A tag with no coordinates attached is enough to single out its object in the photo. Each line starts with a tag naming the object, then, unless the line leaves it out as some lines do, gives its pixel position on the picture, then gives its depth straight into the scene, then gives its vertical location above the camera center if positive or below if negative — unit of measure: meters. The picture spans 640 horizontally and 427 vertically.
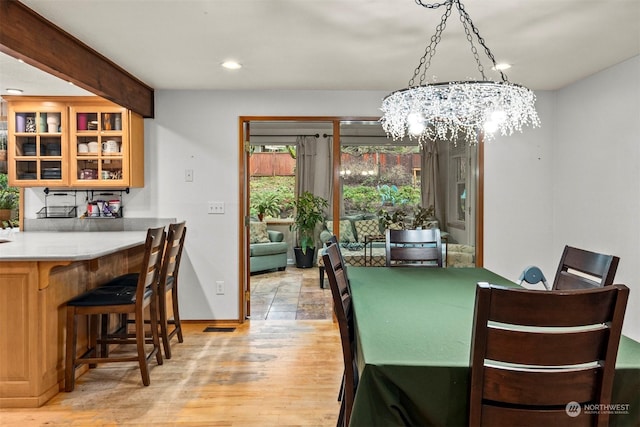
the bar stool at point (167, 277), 3.07 -0.53
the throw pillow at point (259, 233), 6.53 -0.41
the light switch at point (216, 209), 4.01 -0.02
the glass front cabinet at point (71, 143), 3.76 +0.57
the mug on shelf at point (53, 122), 3.79 +0.76
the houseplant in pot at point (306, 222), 6.67 -0.25
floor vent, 3.81 -1.11
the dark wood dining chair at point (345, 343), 1.63 -0.55
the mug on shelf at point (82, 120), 3.81 +0.78
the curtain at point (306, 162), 7.28 +0.77
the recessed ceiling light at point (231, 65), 3.16 +1.08
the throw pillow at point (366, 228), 5.10 -0.27
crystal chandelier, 2.10 +0.54
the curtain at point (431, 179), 4.99 +0.33
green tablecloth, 1.25 -0.49
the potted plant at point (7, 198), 4.26 +0.09
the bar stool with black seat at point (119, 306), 2.57 -0.61
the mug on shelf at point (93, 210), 3.96 -0.03
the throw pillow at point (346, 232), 4.80 -0.30
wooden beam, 2.17 +0.94
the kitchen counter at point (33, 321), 2.38 -0.66
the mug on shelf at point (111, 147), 3.79 +0.54
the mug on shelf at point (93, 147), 3.82 +0.54
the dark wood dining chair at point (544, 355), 1.09 -0.40
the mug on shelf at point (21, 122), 3.78 +0.76
